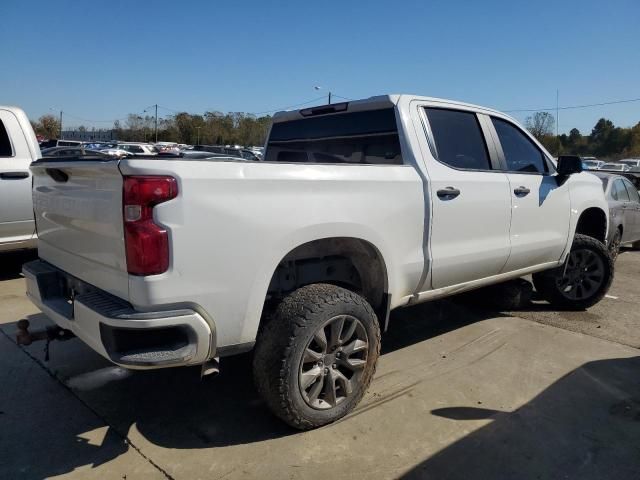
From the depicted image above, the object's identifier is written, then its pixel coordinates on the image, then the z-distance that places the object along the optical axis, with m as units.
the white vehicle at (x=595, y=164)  28.14
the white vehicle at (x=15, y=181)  5.82
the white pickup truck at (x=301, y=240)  2.40
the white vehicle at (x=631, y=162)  30.79
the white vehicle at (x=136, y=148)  23.30
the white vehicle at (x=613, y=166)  23.35
